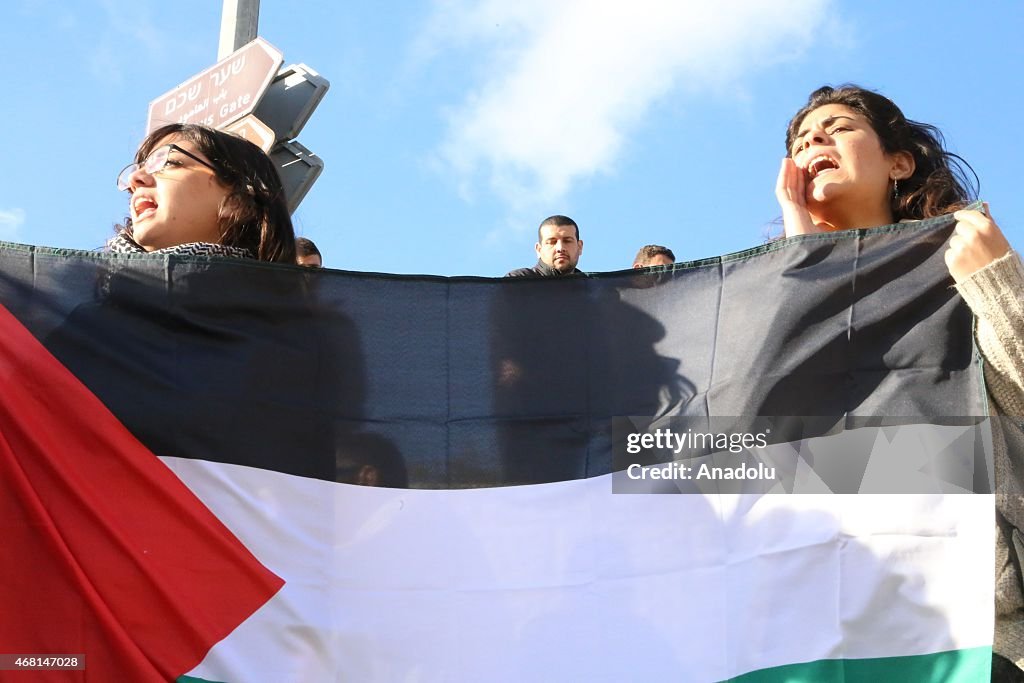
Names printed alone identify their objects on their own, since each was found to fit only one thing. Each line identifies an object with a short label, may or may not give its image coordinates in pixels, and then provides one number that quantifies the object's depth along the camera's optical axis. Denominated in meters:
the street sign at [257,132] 4.94
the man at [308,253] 5.21
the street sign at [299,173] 4.89
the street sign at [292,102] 5.20
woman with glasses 3.18
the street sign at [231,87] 5.14
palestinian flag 2.58
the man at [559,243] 6.24
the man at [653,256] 6.19
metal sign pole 5.57
